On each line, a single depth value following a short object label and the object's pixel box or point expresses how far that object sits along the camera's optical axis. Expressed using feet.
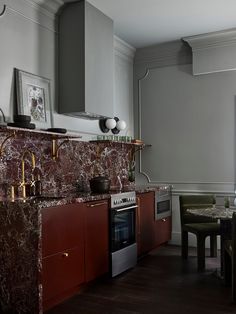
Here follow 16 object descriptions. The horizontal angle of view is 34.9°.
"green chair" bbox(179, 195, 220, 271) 13.52
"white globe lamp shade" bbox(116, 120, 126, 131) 16.74
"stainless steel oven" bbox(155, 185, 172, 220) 16.24
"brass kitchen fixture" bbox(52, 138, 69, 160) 12.85
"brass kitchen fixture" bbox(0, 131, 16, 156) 10.66
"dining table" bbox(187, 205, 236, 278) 11.53
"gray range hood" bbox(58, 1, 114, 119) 13.21
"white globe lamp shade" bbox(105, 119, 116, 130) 15.90
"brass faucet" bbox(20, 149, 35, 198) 11.19
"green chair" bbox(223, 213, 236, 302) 10.18
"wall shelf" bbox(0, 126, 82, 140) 10.03
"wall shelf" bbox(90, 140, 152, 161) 14.96
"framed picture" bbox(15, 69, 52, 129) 11.60
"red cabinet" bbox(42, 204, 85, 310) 9.54
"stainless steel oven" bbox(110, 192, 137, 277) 12.45
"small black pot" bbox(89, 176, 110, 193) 13.14
